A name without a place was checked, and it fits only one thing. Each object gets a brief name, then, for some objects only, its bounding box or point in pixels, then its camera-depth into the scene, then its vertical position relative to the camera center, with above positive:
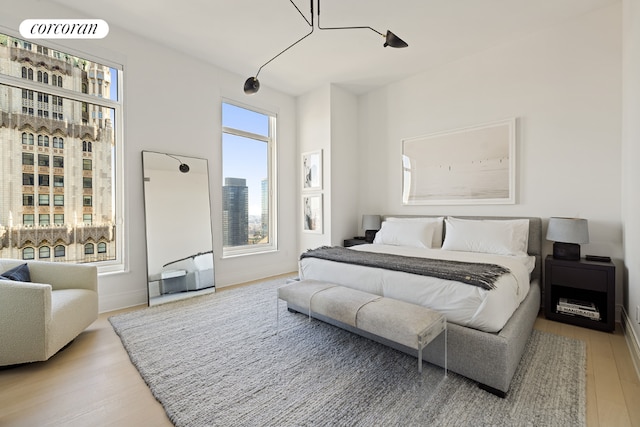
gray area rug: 1.53 -1.12
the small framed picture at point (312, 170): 4.73 +0.69
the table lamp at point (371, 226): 4.45 -0.26
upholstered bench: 1.69 -0.71
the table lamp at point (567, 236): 2.68 -0.27
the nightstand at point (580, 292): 2.52 -0.84
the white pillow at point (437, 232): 3.73 -0.31
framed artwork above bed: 3.49 +0.59
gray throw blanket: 1.92 -0.46
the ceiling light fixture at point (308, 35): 2.31 +1.41
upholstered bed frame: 1.66 -0.92
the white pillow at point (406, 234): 3.62 -0.33
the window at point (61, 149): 2.75 +0.69
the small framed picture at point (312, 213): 4.77 -0.05
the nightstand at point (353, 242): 4.41 -0.51
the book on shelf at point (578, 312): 2.59 -1.00
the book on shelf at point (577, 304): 2.65 -0.94
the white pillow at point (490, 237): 3.04 -0.32
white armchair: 1.94 -0.79
